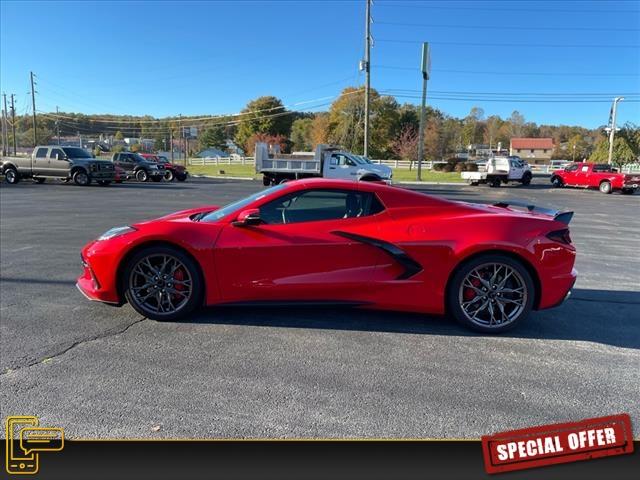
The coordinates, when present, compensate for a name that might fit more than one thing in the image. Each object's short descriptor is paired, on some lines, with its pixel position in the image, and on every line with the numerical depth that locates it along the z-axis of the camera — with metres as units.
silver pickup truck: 24.31
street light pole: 39.44
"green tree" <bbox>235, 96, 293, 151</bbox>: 88.69
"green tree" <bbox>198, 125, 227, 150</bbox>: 121.72
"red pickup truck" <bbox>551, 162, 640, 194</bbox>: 24.55
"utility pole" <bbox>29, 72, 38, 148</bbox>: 61.29
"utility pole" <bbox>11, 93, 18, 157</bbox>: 68.36
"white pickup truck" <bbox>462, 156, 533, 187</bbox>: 29.77
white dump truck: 24.27
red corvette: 4.01
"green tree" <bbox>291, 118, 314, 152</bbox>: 86.91
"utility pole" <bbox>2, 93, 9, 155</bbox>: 63.78
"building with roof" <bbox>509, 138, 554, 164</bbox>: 118.06
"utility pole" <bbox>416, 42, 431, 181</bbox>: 32.94
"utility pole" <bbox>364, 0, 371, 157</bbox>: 32.12
